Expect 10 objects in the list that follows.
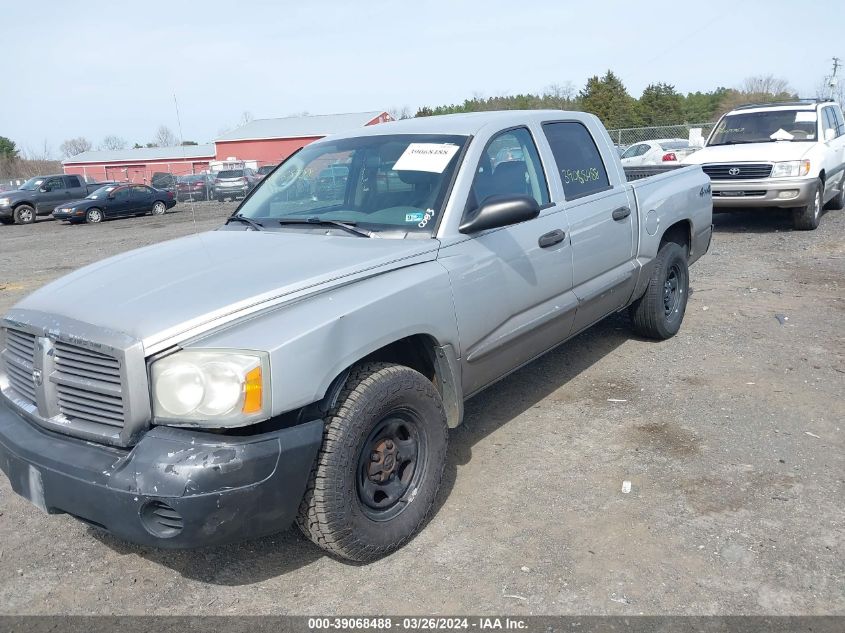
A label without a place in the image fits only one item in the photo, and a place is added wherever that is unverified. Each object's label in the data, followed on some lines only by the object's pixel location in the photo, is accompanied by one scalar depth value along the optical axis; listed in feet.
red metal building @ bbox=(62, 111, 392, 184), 181.27
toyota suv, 36.45
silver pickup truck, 8.70
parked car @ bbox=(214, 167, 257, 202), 98.99
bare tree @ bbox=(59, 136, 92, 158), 278.97
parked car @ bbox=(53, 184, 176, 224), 79.46
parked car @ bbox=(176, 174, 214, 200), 105.91
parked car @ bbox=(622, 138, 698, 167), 74.28
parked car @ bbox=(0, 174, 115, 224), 84.07
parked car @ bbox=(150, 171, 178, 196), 111.04
